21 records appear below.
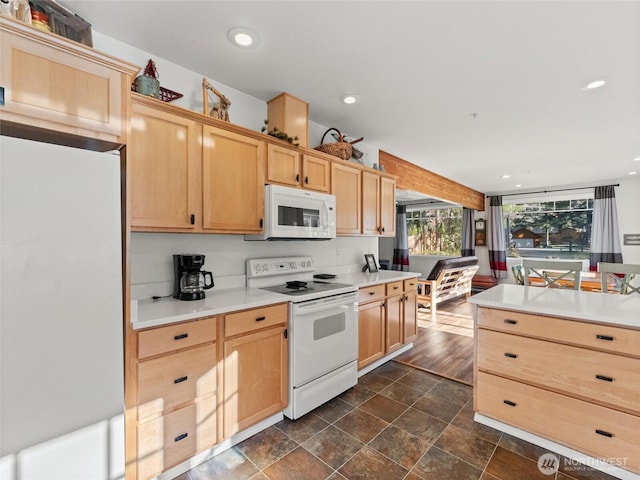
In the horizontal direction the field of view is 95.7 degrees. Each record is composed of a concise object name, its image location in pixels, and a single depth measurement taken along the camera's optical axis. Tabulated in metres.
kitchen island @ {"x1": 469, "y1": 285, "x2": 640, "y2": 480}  1.56
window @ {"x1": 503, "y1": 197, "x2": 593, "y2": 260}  6.47
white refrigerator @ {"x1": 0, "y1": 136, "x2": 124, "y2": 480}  1.04
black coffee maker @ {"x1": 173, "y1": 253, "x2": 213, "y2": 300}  1.95
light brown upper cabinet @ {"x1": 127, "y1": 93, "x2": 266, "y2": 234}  1.71
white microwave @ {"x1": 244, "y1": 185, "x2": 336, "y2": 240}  2.31
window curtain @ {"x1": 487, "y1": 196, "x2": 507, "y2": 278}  7.18
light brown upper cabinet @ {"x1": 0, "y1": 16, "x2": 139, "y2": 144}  1.15
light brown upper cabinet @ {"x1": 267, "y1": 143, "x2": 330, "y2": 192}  2.38
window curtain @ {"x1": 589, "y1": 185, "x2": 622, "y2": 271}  5.83
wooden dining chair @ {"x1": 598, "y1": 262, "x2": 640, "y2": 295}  2.51
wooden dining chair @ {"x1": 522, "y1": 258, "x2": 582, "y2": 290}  2.62
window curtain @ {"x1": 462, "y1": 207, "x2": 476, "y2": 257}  7.57
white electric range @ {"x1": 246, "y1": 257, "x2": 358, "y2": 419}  2.11
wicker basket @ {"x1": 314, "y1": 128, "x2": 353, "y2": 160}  2.96
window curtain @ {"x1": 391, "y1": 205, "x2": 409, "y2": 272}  8.15
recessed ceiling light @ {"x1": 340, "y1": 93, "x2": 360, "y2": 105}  2.54
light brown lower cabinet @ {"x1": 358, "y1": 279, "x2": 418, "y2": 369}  2.77
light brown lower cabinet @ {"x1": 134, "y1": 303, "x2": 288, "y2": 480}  1.50
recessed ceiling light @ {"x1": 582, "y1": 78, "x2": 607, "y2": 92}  2.25
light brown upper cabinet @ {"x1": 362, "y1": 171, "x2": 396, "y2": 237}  3.35
